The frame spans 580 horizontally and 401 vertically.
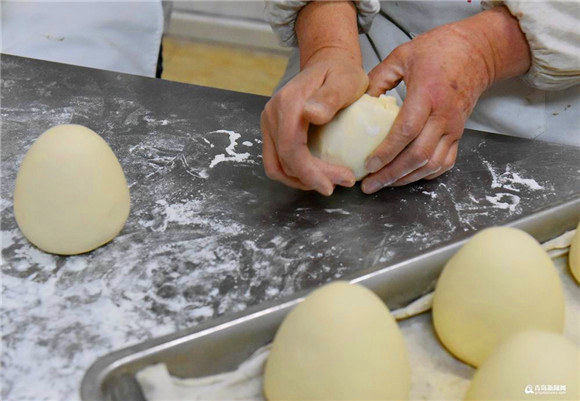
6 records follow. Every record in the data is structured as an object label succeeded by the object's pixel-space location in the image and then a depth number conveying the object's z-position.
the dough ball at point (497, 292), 0.66
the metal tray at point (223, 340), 0.60
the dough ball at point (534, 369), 0.56
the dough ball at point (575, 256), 0.81
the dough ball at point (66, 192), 0.78
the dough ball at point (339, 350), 0.58
